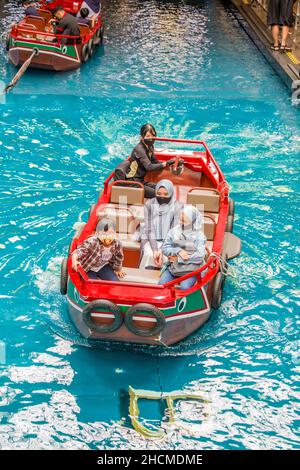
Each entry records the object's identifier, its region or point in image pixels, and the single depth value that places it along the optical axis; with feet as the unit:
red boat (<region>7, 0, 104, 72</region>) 53.57
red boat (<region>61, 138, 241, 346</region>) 24.43
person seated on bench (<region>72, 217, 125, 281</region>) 26.05
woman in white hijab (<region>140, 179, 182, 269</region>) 28.71
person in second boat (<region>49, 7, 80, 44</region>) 54.80
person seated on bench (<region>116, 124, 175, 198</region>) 32.81
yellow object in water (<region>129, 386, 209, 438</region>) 23.50
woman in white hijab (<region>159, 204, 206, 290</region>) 26.13
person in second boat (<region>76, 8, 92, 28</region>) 59.62
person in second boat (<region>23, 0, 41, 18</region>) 59.00
